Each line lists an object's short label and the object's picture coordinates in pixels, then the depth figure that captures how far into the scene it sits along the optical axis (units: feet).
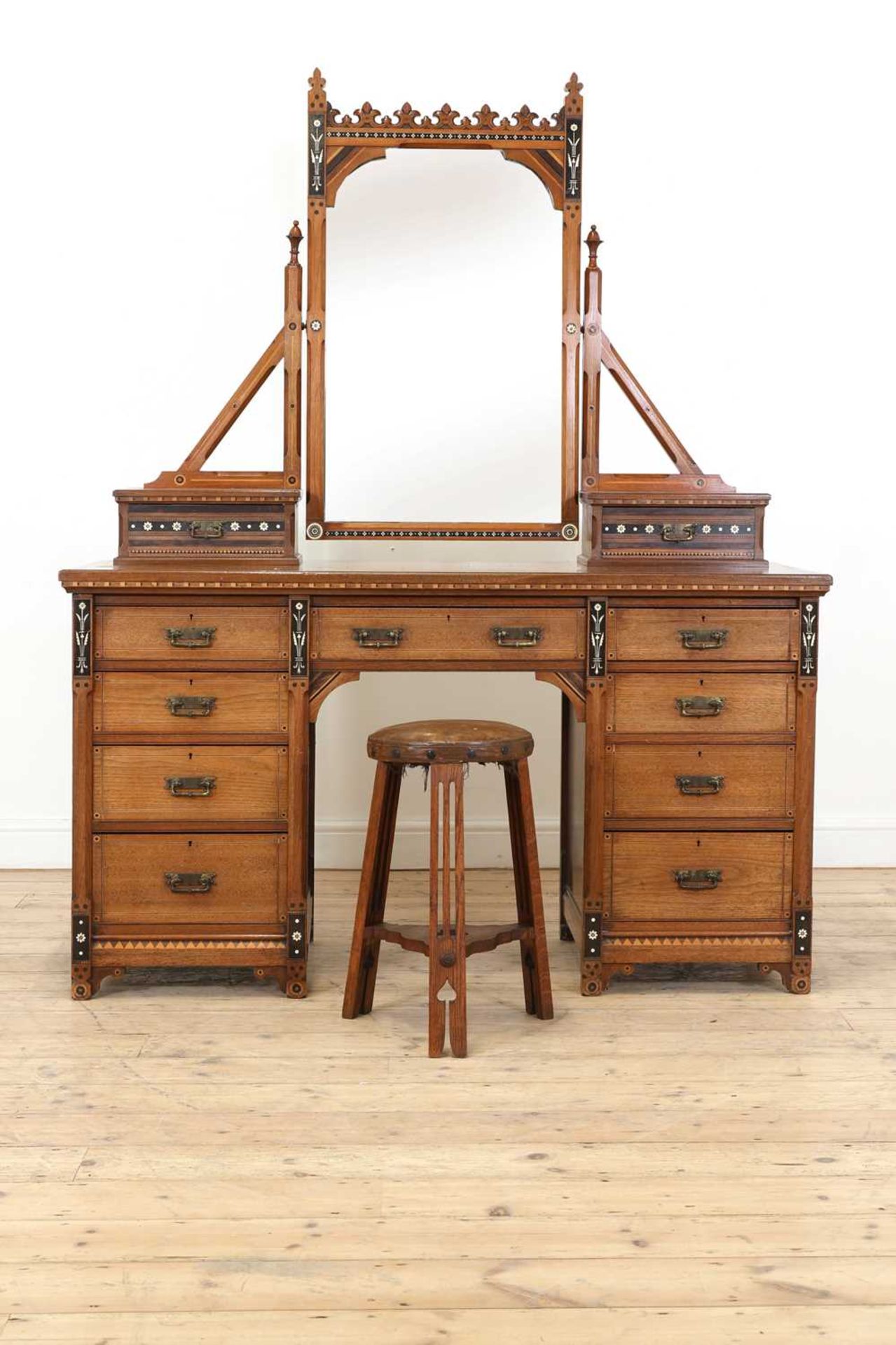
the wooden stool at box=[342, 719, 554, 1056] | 9.57
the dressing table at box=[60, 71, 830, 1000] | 10.43
